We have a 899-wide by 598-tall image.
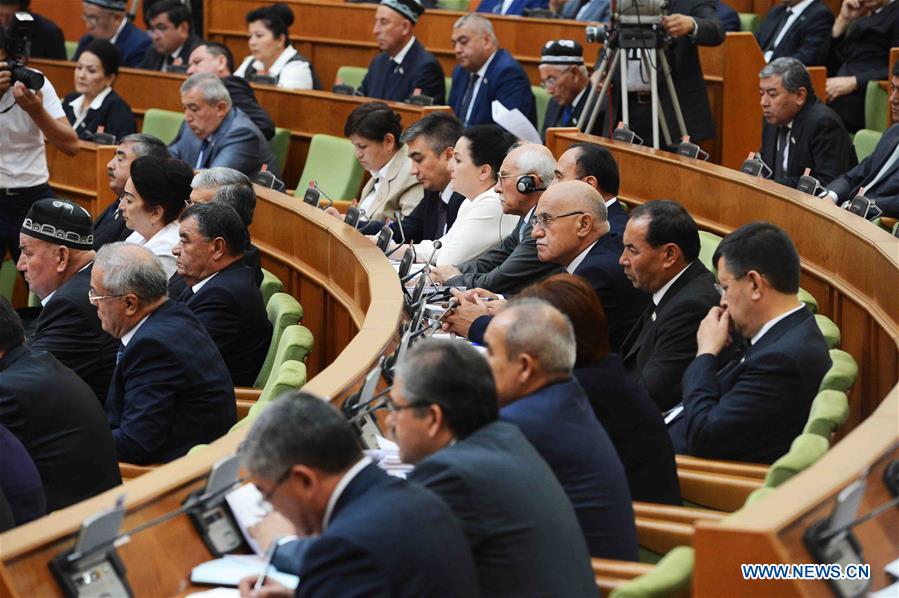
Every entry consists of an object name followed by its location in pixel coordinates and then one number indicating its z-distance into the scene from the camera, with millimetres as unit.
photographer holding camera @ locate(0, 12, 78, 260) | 11437
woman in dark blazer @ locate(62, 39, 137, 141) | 13648
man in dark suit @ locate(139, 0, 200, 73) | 15531
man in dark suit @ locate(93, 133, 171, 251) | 10289
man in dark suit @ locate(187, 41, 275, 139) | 12969
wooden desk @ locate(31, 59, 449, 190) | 13172
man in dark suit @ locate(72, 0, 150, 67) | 16234
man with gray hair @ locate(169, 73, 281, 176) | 11734
